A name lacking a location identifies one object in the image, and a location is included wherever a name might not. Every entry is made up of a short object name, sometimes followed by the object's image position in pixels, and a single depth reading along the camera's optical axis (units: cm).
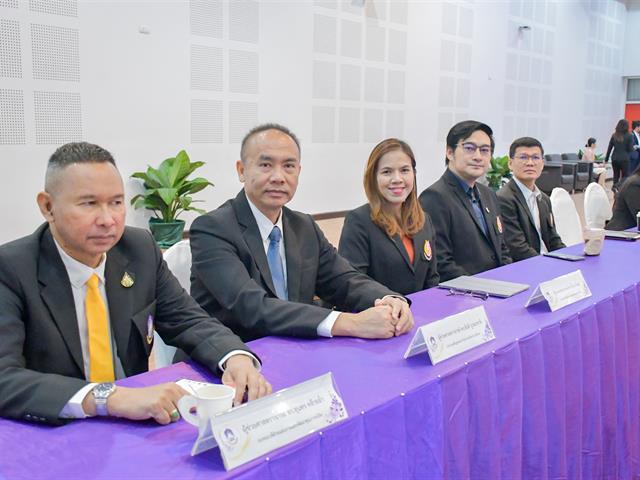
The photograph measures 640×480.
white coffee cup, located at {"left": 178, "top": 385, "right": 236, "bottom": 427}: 106
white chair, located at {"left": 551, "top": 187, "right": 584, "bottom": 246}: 440
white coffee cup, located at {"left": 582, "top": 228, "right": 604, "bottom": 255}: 298
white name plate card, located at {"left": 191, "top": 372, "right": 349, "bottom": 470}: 98
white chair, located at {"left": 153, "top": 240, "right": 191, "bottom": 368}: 224
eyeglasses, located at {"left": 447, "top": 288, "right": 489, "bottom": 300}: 214
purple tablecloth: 102
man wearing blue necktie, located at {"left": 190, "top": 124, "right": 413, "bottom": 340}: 178
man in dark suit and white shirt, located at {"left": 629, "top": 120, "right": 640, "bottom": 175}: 1224
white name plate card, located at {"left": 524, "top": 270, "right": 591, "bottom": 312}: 194
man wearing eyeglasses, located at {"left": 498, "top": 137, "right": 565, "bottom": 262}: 358
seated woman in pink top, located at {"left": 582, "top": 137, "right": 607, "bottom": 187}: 1380
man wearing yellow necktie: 117
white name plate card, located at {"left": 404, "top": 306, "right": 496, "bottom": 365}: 147
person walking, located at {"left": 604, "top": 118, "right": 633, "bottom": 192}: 1208
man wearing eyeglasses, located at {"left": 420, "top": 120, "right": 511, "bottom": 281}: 308
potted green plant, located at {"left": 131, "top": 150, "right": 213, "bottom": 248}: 651
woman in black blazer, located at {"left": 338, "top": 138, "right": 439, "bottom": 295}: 263
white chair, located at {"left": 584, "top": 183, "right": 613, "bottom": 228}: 482
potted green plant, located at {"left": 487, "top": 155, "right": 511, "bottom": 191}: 1086
